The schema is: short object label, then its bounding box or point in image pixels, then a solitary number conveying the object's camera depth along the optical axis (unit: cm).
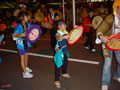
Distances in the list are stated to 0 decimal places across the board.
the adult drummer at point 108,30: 302
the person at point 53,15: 677
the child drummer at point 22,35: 406
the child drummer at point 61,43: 369
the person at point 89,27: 653
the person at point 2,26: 835
